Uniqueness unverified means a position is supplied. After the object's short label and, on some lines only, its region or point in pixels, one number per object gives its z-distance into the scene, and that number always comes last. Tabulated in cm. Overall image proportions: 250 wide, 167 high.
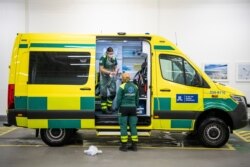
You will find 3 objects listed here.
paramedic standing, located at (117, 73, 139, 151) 527
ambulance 537
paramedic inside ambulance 591
